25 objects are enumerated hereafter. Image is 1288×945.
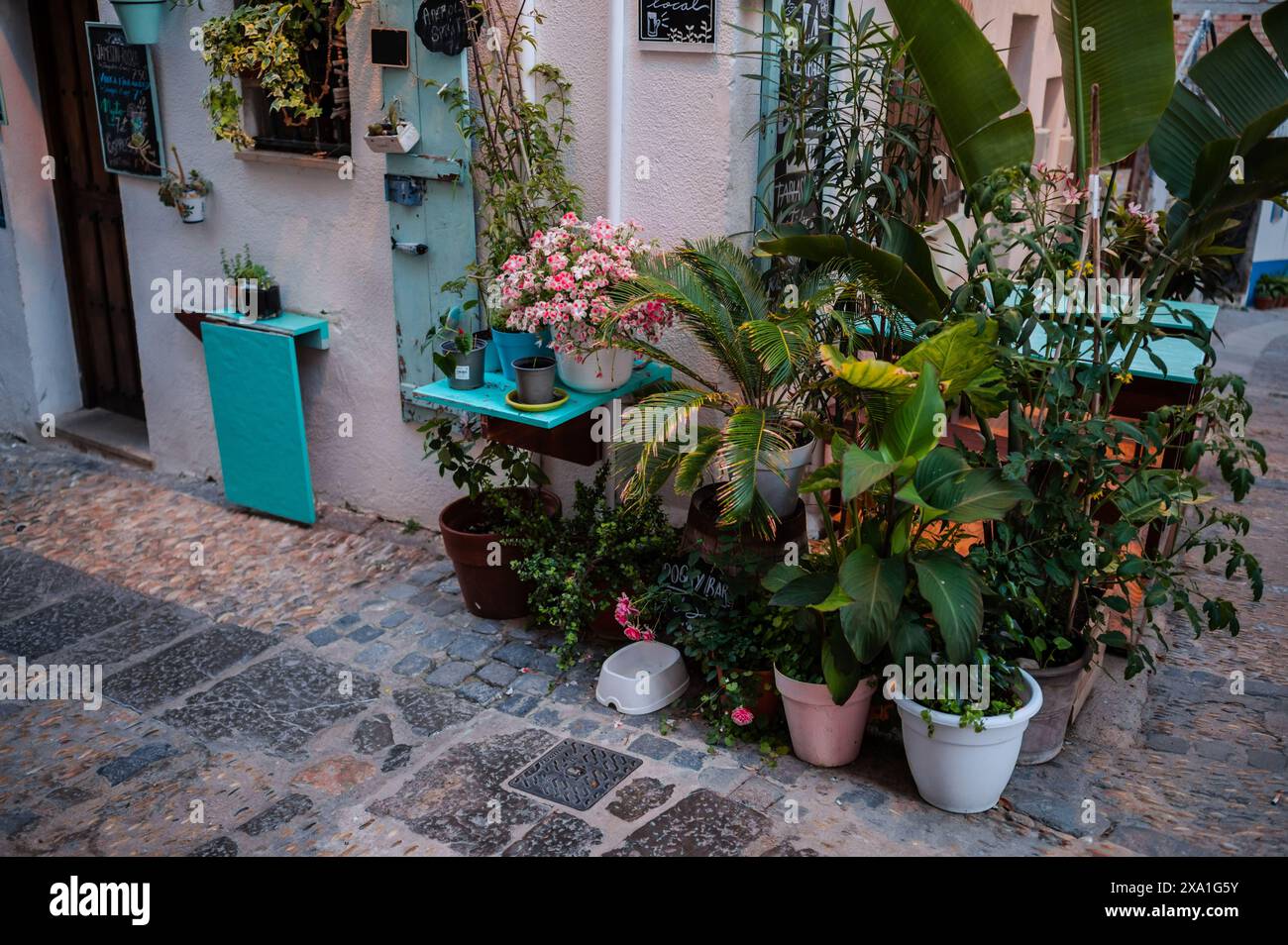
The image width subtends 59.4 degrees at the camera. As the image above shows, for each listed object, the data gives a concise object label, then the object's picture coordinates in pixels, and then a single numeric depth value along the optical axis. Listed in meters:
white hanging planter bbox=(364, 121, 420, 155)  5.48
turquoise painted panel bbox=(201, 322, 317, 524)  6.19
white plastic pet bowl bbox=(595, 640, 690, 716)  4.57
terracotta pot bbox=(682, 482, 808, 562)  4.47
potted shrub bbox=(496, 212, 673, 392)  4.54
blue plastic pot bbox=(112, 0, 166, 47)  6.09
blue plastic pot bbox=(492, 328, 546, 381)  5.01
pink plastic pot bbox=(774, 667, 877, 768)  4.12
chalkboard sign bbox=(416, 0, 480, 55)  5.22
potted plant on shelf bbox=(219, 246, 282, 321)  6.25
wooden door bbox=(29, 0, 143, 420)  7.23
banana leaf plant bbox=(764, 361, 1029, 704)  3.63
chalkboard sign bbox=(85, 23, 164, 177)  6.51
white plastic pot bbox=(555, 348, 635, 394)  4.83
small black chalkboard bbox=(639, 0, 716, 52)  4.64
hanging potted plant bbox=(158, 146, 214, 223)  6.42
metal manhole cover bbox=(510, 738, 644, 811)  4.08
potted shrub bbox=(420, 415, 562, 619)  5.21
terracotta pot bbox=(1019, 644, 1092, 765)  4.16
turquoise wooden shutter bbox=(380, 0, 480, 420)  5.43
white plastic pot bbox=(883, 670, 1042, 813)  3.83
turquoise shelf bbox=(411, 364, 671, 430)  4.71
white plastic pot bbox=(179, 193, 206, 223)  6.41
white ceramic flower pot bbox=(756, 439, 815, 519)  4.45
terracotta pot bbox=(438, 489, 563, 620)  5.21
